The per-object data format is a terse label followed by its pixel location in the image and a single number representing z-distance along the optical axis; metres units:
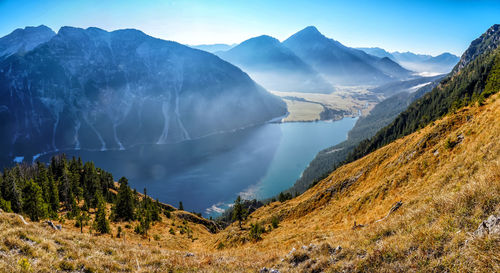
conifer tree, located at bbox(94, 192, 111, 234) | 44.23
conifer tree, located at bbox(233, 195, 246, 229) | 61.54
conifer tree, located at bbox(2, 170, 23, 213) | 56.22
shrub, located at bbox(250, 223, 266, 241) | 42.17
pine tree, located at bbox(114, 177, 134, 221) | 61.97
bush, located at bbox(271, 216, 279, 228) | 49.25
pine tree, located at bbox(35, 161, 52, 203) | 57.69
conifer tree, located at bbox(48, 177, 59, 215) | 59.19
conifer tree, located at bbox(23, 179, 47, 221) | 45.78
